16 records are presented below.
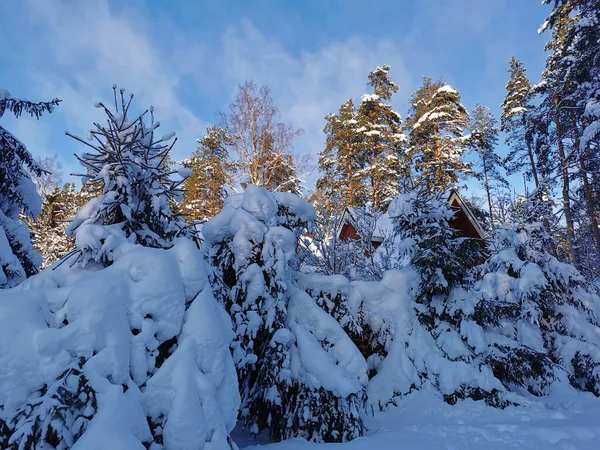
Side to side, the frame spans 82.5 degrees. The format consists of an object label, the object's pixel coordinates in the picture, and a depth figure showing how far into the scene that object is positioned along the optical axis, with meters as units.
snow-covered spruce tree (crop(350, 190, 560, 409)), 5.73
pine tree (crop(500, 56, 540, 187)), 19.52
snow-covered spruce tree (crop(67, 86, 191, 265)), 3.25
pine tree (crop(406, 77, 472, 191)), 21.55
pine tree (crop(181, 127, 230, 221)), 21.05
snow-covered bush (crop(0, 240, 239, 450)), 2.04
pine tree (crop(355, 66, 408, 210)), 20.38
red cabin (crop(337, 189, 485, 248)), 16.30
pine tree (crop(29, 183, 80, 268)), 18.97
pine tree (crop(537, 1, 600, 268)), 13.17
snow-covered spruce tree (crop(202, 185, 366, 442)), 4.31
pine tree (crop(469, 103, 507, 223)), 25.25
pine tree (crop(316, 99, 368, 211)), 21.47
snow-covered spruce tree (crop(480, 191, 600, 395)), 7.57
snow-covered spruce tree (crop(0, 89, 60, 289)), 6.33
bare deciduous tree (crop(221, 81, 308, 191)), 15.29
